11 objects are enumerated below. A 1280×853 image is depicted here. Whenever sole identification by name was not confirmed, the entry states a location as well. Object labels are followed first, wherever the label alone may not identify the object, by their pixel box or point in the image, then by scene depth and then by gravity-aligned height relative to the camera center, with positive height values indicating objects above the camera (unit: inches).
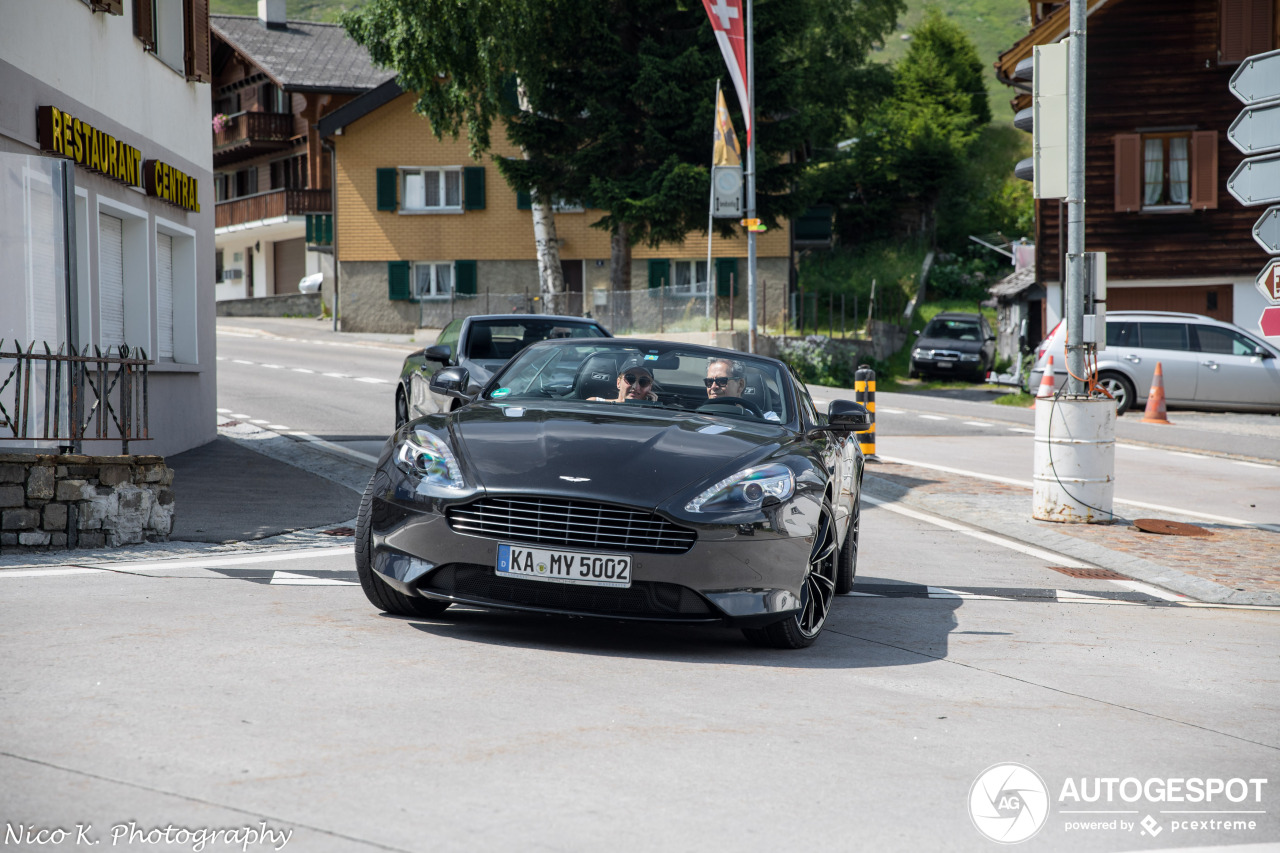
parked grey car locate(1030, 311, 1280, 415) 924.6 -0.8
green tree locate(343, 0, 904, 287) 1293.1 +262.3
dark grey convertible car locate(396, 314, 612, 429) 539.1 +9.1
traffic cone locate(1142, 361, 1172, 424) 871.7 -28.5
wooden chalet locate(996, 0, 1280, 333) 1178.6 +173.3
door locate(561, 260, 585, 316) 1827.0 +116.1
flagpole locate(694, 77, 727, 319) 1012.4 +121.2
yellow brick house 1791.3 +171.9
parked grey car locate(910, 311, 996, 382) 1378.0 +13.3
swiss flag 983.0 +230.8
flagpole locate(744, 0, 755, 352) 1011.3 +119.5
